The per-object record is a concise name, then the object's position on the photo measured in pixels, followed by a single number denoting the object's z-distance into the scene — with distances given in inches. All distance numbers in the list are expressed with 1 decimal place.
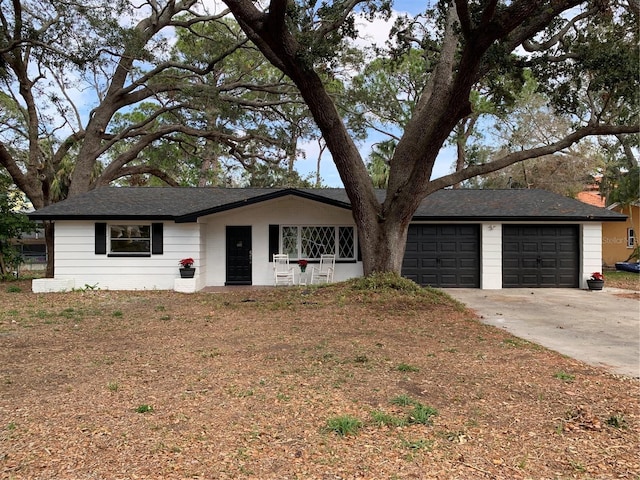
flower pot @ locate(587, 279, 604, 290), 514.0
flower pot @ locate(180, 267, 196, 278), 493.7
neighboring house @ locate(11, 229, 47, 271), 955.3
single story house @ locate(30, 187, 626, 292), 515.2
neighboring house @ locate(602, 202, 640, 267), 893.2
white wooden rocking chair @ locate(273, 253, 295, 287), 533.3
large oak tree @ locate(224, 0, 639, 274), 347.9
